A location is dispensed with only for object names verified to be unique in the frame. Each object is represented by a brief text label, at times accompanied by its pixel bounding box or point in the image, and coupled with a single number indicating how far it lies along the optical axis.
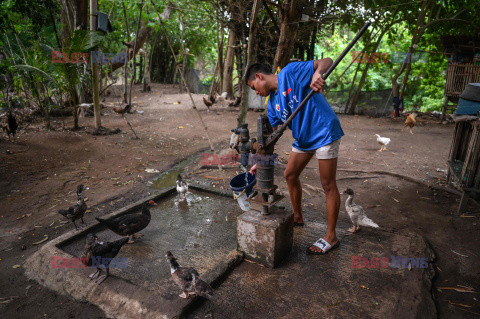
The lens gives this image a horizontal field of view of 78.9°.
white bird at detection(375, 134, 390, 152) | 7.49
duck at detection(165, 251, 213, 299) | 2.26
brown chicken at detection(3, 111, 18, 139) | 6.78
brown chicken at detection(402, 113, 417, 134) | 9.55
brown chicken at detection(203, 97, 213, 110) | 12.70
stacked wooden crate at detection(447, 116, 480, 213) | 4.06
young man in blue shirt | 2.67
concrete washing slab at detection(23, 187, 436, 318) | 2.32
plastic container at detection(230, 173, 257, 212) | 3.09
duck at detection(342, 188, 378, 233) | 3.36
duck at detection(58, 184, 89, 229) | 3.45
